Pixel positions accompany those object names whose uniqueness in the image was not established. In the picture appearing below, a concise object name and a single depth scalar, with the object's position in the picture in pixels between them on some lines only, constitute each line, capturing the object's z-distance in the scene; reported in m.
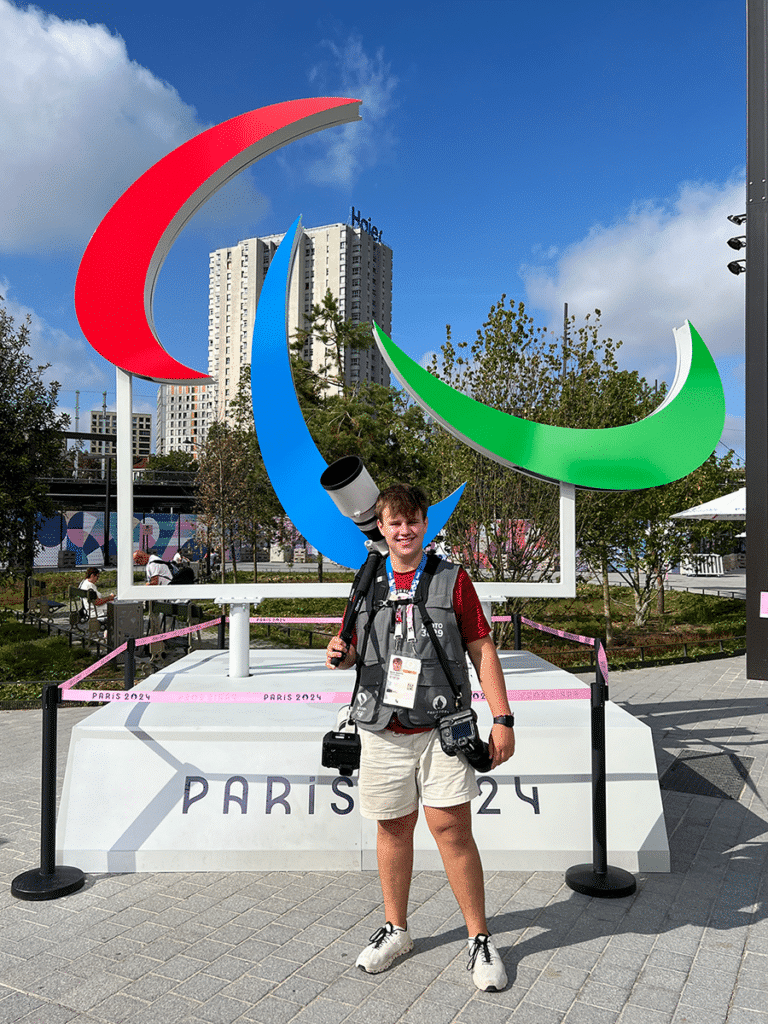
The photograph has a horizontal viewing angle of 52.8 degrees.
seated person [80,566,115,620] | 12.36
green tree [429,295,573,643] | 10.82
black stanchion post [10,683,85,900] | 4.01
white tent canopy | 13.41
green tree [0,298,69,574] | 11.66
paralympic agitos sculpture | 5.75
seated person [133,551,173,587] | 10.68
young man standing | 3.05
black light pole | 9.35
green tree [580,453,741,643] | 14.16
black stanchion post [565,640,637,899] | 4.02
